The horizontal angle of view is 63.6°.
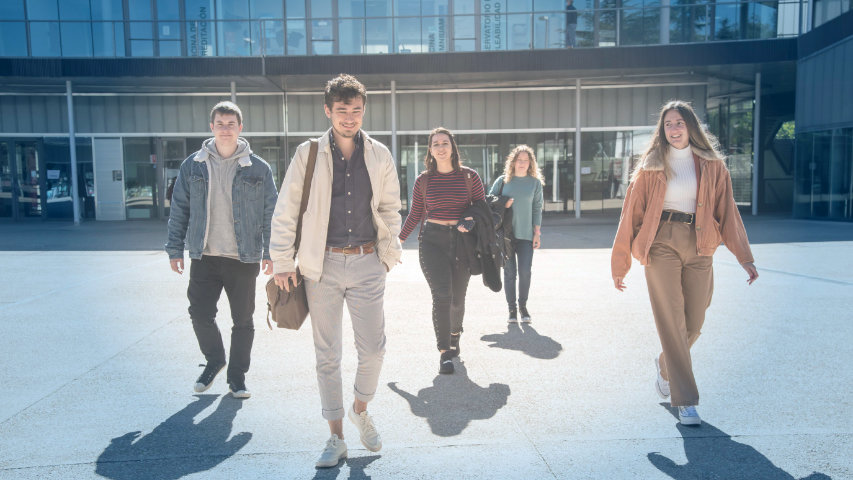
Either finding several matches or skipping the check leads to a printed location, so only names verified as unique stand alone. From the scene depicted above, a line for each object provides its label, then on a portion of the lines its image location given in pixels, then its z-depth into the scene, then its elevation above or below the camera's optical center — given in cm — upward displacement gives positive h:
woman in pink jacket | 418 -38
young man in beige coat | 362 -41
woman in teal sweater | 724 -50
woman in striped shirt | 541 -46
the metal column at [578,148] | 2073 +58
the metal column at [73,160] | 2070 +37
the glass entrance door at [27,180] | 2253 -23
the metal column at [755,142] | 2156 +71
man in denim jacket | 472 -37
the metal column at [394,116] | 2066 +158
